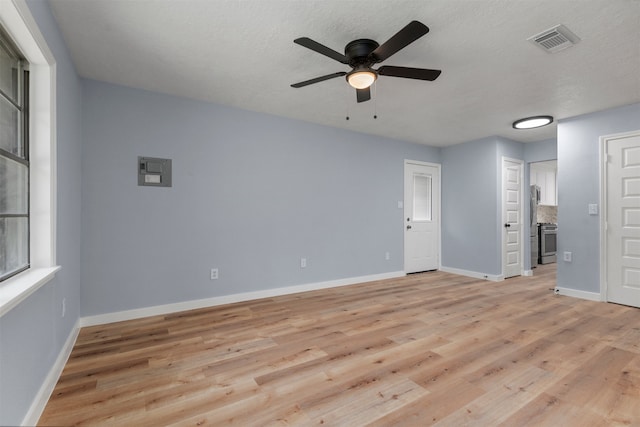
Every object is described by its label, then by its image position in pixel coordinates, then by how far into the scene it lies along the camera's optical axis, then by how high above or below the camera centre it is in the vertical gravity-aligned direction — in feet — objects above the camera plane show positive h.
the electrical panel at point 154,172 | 10.75 +1.59
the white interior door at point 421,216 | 18.60 -0.09
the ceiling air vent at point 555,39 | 7.25 +4.47
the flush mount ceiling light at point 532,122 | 13.73 +4.39
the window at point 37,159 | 5.79 +1.17
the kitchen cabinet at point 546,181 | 25.09 +2.91
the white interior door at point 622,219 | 12.07 -0.19
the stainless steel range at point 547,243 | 22.91 -2.23
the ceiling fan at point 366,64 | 7.01 +3.73
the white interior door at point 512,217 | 17.42 -0.14
